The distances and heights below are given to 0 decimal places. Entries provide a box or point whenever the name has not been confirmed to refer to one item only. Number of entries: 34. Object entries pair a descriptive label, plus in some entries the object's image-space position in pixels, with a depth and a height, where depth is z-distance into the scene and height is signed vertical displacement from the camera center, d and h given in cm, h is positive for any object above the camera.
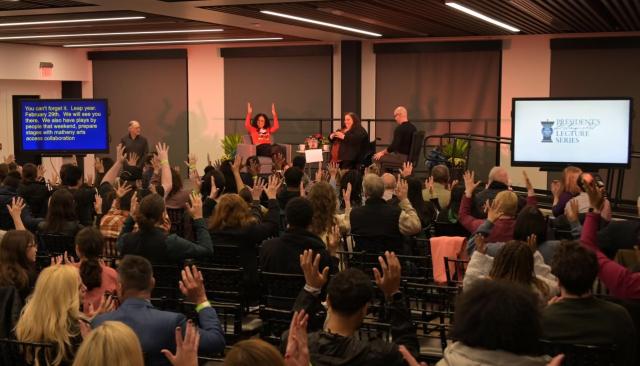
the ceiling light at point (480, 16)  1041 +153
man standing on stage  1425 -32
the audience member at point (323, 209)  615 -62
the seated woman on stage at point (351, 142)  1318 -28
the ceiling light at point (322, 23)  1140 +158
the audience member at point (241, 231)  600 -77
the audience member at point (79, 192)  773 -64
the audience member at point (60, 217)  645 -73
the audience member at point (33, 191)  817 -67
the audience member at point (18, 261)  454 -77
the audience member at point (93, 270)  457 -81
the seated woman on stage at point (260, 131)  1466 -12
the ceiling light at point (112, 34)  1402 +157
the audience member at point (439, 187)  823 -62
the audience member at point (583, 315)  351 -81
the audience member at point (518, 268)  401 -69
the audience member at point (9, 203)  721 -76
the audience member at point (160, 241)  545 -77
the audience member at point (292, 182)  760 -53
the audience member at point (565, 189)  733 -56
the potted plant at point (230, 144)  1646 -40
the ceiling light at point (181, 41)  1644 +167
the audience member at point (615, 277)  418 -76
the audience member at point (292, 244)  518 -75
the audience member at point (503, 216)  567 -63
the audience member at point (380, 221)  647 -75
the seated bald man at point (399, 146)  1253 -33
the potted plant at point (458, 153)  1326 -48
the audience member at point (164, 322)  350 -85
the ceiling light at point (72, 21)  1165 +147
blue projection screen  1232 -1
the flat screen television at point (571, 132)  937 -7
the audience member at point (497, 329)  258 -64
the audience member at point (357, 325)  304 -77
